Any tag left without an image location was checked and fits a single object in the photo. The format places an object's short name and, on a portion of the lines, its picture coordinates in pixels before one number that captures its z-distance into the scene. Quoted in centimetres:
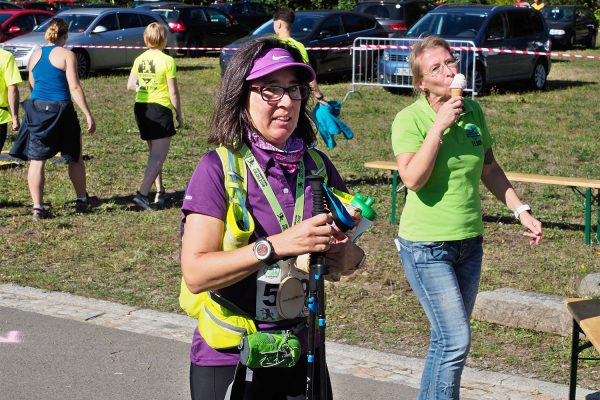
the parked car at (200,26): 2703
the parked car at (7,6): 2959
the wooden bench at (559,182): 866
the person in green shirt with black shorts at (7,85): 965
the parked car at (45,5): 3364
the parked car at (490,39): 1858
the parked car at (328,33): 2084
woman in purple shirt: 292
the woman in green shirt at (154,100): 1002
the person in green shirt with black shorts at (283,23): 1055
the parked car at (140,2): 3296
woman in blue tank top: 958
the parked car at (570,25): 3347
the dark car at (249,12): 3322
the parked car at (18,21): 2464
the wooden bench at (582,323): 437
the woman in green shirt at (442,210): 431
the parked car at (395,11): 2681
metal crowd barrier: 1792
